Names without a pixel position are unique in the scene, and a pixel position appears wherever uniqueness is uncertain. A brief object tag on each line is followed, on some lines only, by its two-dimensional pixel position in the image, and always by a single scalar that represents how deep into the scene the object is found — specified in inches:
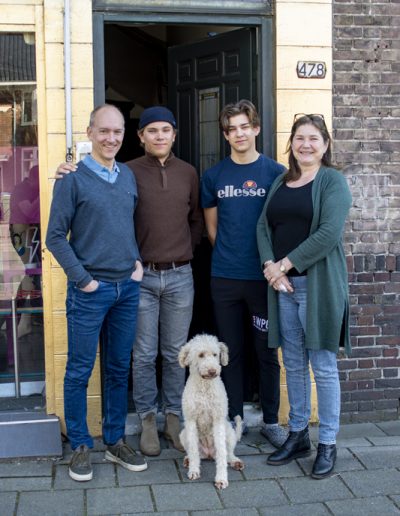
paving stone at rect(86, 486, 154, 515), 157.1
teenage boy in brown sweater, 183.5
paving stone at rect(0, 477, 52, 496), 167.2
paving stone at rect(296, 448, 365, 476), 178.2
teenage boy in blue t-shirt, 184.5
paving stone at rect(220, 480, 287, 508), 160.7
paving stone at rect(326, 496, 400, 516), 156.2
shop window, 197.5
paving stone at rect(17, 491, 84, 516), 155.7
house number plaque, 202.1
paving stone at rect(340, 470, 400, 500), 166.1
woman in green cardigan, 168.2
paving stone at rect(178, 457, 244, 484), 172.7
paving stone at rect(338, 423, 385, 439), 203.3
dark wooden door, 209.8
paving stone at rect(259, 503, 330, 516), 155.8
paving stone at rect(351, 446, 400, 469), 181.0
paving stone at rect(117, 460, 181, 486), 171.3
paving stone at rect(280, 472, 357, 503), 163.0
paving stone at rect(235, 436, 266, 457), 189.6
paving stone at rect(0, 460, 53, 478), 175.2
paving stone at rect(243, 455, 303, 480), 175.0
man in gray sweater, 163.0
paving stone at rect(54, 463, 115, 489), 169.2
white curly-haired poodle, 170.4
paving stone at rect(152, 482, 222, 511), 158.7
